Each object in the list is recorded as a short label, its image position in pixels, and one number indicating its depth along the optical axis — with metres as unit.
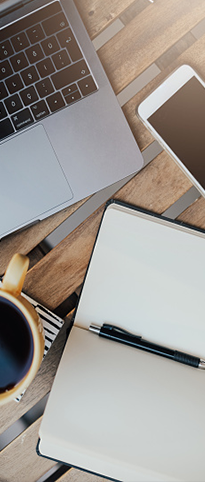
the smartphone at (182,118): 0.53
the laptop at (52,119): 0.50
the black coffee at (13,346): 0.42
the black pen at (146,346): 0.50
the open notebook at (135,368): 0.46
